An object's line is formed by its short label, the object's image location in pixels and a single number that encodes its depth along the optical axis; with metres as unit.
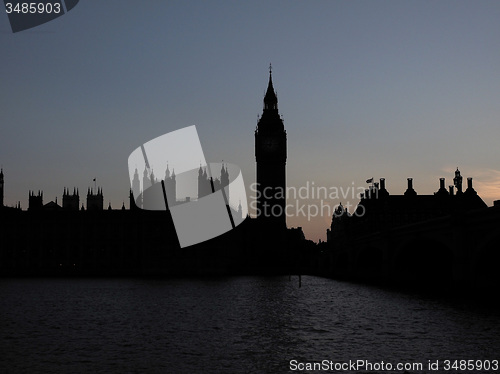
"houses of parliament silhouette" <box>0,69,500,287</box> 155.75
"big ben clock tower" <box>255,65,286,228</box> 176.50
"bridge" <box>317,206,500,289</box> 58.38
